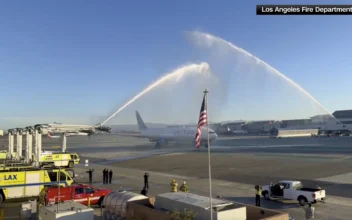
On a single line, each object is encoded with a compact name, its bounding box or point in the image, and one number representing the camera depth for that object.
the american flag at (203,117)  13.58
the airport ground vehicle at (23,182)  20.52
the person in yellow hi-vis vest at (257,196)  18.44
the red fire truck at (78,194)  18.48
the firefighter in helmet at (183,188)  19.80
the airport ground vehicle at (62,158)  38.12
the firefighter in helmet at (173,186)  20.84
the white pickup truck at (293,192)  18.51
